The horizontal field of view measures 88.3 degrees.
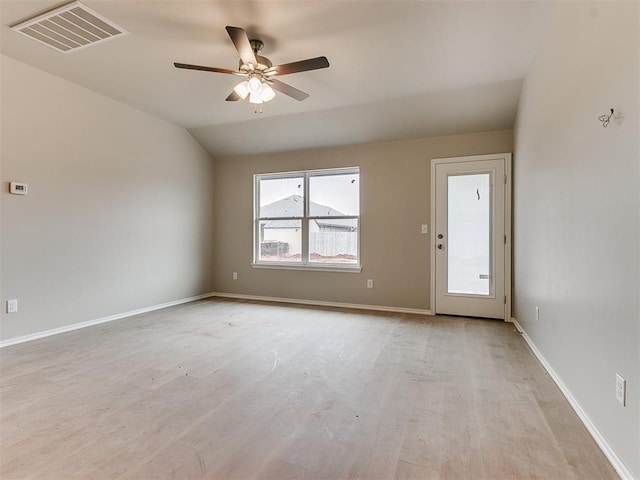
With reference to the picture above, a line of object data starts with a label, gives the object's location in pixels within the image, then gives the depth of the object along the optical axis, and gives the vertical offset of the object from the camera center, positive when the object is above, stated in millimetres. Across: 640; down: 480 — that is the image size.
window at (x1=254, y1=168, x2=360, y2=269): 4973 +345
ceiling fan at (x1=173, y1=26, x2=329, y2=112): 2432 +1359
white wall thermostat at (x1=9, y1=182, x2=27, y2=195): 3123 +487
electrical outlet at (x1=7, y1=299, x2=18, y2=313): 3119 -639
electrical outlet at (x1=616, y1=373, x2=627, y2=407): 1422 -645
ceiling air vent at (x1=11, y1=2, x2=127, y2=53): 2463 +1688
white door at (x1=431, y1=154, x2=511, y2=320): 4117 +71
